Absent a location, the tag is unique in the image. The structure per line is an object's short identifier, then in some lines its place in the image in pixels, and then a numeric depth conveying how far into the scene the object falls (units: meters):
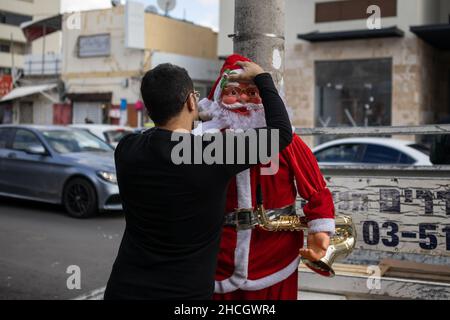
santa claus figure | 2.73
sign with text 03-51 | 3.97
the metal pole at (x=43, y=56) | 30.22
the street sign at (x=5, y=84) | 31.77
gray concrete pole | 3.35
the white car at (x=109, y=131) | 13.30
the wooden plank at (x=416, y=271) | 4.15
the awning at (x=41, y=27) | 29.48
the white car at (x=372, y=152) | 8.45
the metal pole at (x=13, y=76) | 31.68
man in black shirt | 2.16
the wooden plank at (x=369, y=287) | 3.92
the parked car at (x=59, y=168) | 9.21
